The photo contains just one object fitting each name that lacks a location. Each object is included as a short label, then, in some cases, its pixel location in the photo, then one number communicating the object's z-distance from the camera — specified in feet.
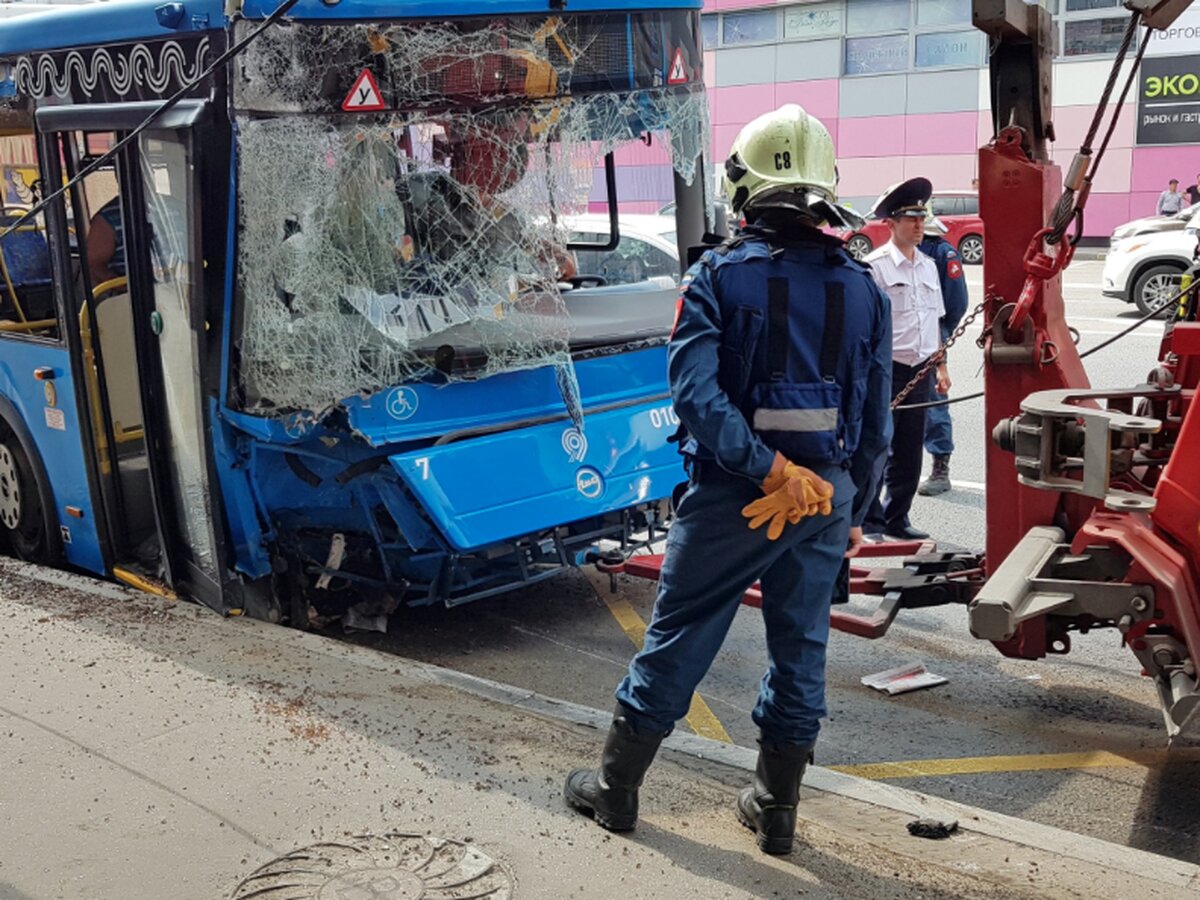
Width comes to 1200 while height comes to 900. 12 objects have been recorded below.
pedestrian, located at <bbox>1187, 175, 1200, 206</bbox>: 79.10
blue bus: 16.85
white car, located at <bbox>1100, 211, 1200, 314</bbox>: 52.85
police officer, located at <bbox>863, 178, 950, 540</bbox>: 23.85
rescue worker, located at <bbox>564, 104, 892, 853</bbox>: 11.03
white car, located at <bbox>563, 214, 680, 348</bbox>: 19.71
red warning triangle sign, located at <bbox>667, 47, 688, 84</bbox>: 18.98
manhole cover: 11.07
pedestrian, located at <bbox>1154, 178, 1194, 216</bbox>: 81.20
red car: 75.52
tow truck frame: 12.41
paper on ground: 17.42
